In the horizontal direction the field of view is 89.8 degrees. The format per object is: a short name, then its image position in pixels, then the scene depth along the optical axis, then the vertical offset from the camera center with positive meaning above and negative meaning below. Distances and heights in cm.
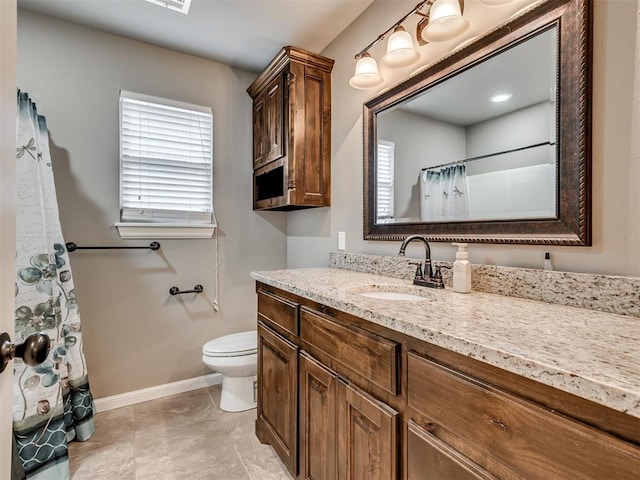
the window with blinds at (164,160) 222 +56
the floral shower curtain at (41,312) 151 -39
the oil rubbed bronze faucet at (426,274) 137 -16
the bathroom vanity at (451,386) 53 -33
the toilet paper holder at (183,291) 237 -40
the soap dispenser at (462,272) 124 -13
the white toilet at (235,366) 205 -83
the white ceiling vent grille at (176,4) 184 +136
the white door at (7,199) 60 +8
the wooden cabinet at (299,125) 207 +75
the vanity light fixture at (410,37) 125 +87
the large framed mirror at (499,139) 102 +40
